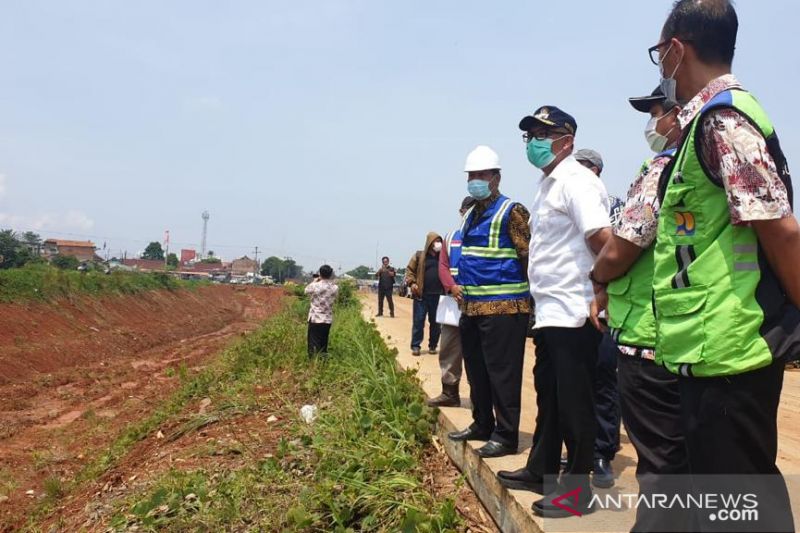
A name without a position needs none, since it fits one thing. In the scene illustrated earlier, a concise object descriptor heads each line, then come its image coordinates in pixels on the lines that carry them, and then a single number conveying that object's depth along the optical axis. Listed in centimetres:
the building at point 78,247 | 8845
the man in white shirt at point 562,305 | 273
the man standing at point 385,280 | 1456
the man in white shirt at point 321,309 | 873
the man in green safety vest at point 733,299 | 153
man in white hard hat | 342
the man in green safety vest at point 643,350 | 189
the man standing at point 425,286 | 727
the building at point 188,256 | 12256
